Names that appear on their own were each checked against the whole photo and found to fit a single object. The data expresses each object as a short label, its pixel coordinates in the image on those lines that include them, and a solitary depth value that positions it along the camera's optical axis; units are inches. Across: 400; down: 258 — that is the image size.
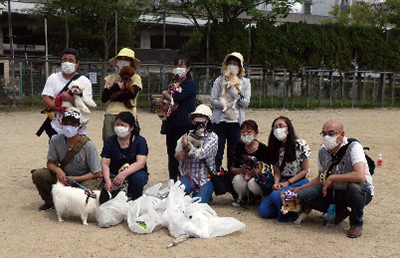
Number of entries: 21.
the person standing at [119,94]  209.8
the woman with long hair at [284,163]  190.5
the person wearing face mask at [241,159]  201.3
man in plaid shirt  199.2
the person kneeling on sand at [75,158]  185.6
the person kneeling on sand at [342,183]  165.8
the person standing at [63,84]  203.5
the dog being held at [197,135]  199.8
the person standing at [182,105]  217.0
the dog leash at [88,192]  178.0
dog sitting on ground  182.4
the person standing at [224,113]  223.8
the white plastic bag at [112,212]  173.9
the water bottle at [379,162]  304.0
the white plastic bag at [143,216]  168.4
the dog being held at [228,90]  223.6
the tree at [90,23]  818.8
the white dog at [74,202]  176.4
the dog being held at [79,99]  201.8
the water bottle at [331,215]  177.6
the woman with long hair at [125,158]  186.4
